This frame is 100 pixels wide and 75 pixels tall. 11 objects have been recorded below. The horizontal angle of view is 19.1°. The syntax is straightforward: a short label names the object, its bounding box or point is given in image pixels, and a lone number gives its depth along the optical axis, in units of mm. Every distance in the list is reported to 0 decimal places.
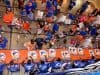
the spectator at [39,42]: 7738
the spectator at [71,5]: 8509
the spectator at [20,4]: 7420
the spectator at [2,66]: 6840
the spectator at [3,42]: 7000
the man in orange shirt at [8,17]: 7112
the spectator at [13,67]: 7009
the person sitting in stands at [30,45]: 7539
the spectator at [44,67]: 7510
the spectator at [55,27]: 8109
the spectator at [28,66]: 7294
